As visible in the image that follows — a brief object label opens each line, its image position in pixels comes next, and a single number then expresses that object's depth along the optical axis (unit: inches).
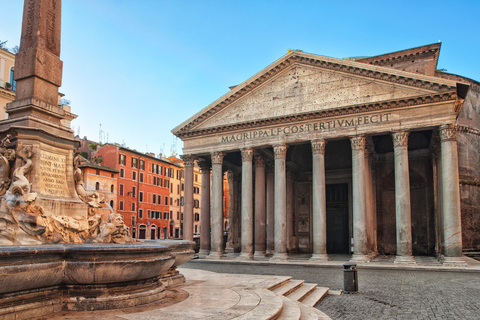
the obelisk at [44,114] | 262.8
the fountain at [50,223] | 200.5
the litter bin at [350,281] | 444.1
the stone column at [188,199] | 1048.0
